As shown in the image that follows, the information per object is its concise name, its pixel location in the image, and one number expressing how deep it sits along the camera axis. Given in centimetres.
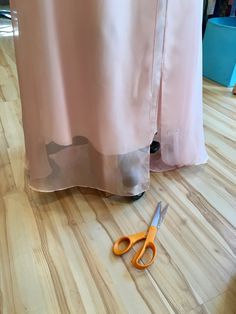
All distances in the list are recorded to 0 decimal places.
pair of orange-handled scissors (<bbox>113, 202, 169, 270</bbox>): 72
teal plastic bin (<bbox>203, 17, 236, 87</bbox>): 160
